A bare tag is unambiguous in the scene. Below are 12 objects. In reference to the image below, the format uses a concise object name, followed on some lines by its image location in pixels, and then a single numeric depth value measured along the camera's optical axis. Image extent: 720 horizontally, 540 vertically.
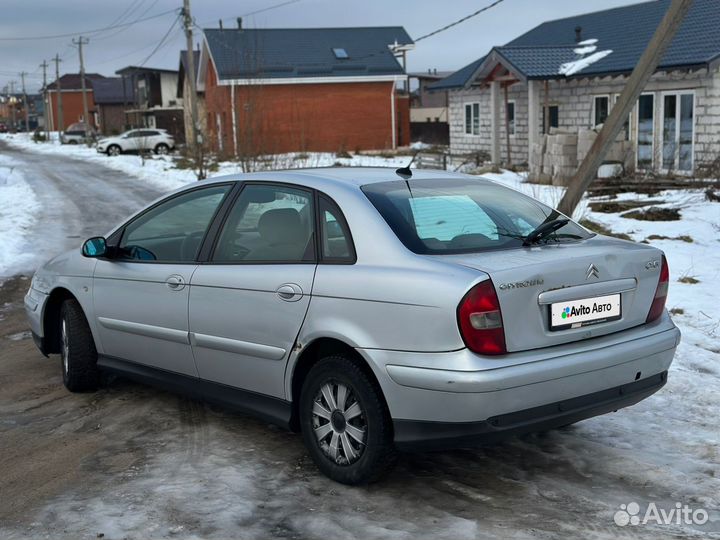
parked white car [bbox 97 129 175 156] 49.03
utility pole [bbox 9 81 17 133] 146.12
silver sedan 3.96
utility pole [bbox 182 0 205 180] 28.23
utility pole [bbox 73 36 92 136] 72.20
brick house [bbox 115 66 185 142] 66.00
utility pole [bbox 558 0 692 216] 9.89
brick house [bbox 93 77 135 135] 84.69
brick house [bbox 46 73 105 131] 101.62
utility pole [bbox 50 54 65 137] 79.63
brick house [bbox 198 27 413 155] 42.25
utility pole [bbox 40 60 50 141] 97.41
